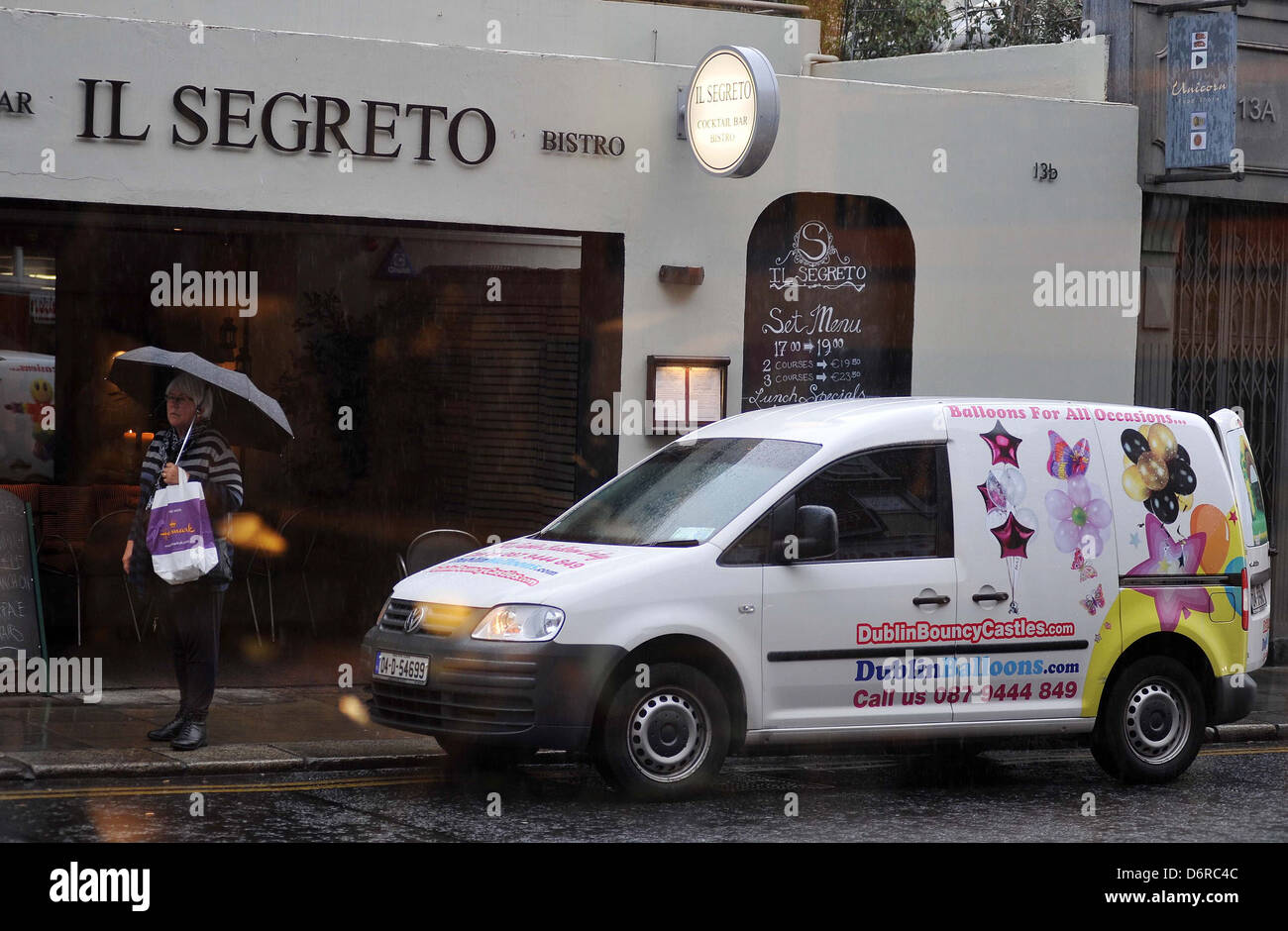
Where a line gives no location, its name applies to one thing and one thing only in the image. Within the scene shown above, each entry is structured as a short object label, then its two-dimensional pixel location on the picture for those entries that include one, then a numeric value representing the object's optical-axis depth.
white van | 8.02
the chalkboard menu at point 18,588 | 10.84
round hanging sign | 11.82
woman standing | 9.25
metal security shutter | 14.90
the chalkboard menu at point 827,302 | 13.29
